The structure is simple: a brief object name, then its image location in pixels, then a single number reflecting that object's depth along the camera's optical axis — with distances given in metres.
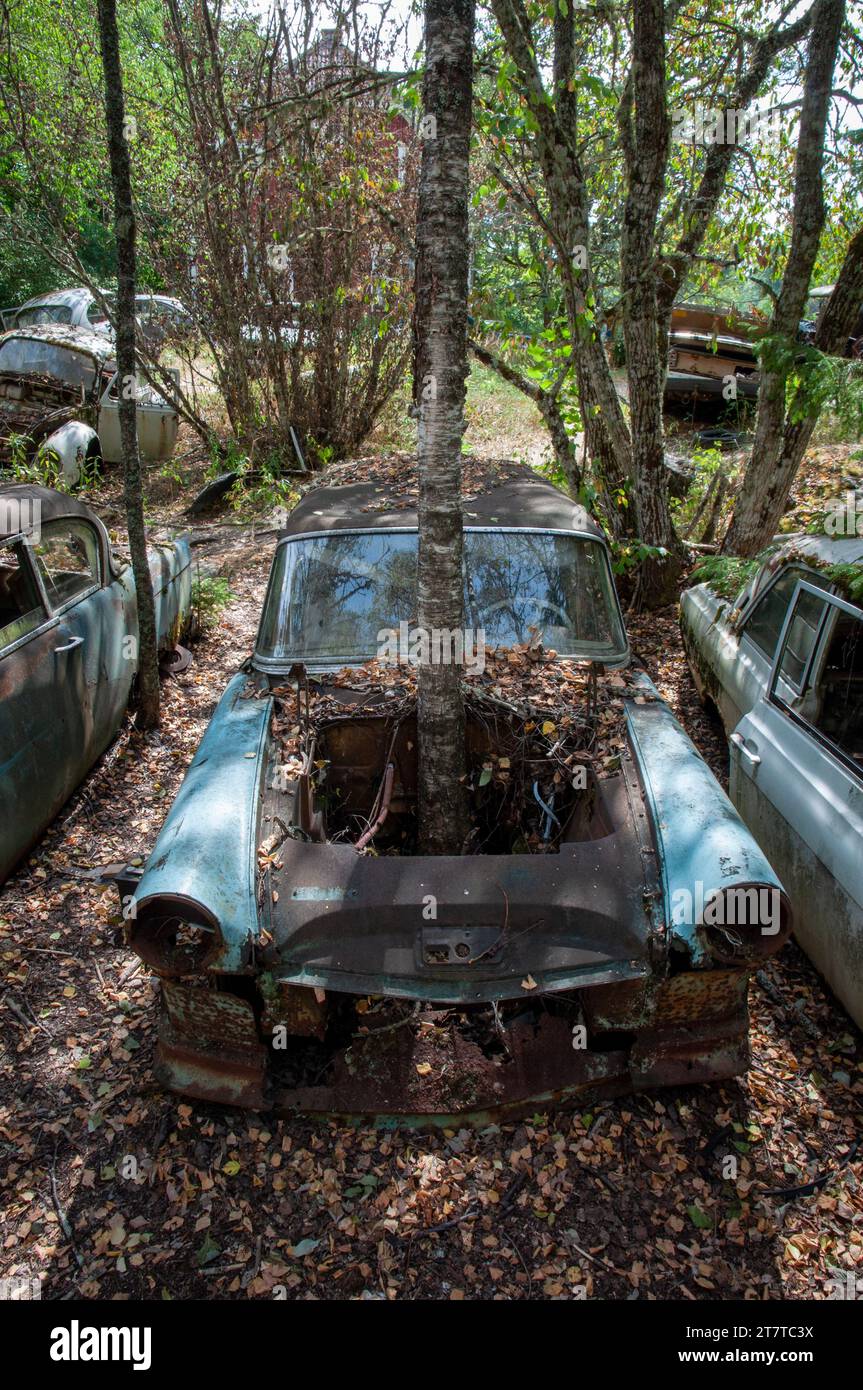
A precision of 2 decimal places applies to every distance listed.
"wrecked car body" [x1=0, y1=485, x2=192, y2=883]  3.81
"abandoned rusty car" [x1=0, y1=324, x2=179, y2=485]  9.42
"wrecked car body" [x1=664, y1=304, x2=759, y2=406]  11.51
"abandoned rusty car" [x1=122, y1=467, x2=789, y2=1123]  2.48
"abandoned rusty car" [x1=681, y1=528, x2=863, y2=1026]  3.04
